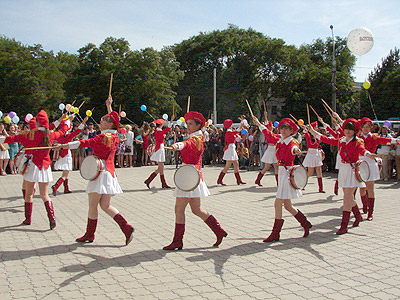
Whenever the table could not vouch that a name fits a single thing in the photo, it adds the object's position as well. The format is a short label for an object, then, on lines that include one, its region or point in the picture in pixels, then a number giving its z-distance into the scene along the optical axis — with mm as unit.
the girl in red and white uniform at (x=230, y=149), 12734
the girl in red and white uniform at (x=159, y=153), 11992
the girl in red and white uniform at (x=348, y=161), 6846
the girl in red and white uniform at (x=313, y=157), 11586
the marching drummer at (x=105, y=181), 5898
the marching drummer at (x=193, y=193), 5730
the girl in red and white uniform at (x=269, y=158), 12164
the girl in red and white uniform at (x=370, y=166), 7918
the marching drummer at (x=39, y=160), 7023
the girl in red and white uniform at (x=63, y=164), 10555
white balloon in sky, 12227
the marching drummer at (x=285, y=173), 6195
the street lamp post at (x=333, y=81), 23416
